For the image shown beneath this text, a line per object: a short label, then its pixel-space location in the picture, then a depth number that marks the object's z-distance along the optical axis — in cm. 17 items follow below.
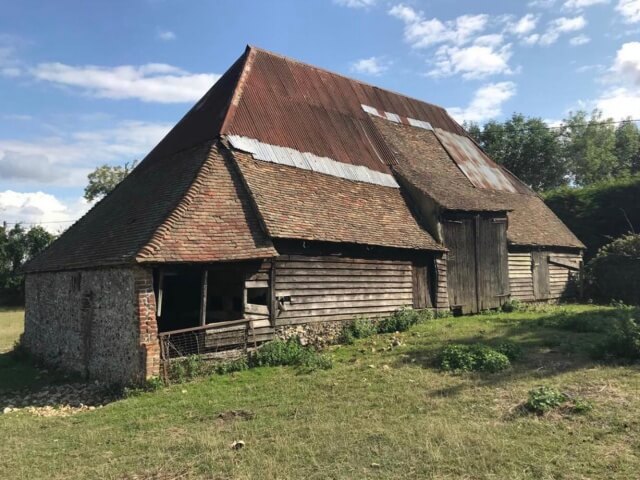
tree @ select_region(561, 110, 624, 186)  4669
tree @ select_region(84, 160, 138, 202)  4975
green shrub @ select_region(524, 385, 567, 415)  710
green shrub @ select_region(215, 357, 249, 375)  1120
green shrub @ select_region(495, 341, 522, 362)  1038
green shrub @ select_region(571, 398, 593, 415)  695
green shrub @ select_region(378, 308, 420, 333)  1519
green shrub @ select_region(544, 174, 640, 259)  2819
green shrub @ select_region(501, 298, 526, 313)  1913
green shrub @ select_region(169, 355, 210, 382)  1055
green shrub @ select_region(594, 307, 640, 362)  955
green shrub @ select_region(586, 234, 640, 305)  2255
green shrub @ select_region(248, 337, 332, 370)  1130
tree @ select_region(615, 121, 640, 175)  4793
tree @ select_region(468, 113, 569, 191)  4597
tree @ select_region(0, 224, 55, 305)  4078
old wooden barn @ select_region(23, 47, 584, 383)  1154
